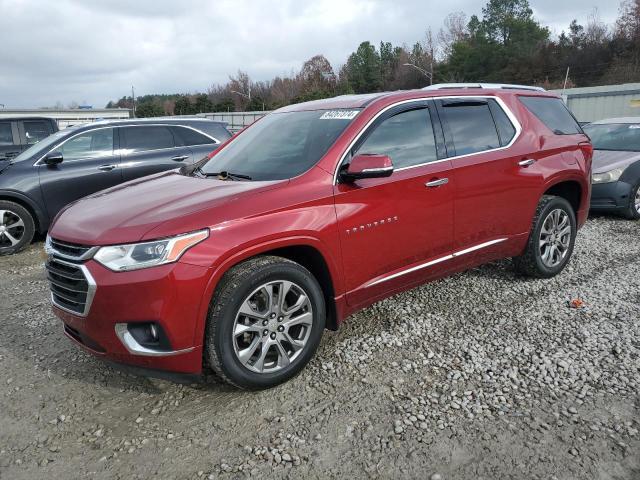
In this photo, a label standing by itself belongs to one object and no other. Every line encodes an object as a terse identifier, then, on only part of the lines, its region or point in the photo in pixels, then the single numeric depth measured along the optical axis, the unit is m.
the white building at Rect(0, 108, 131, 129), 52.79
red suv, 2.73
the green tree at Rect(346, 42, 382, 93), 76.00
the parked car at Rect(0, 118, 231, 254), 6.79
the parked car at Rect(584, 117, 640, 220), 7.59
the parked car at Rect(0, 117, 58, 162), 10.02
